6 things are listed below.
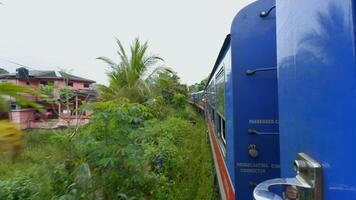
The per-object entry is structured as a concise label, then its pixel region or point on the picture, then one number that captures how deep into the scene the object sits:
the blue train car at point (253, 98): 2.08
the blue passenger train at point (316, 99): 0.60
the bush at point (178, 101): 14.53
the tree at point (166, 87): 9.22
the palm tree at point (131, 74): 7.73
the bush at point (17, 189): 2.93
